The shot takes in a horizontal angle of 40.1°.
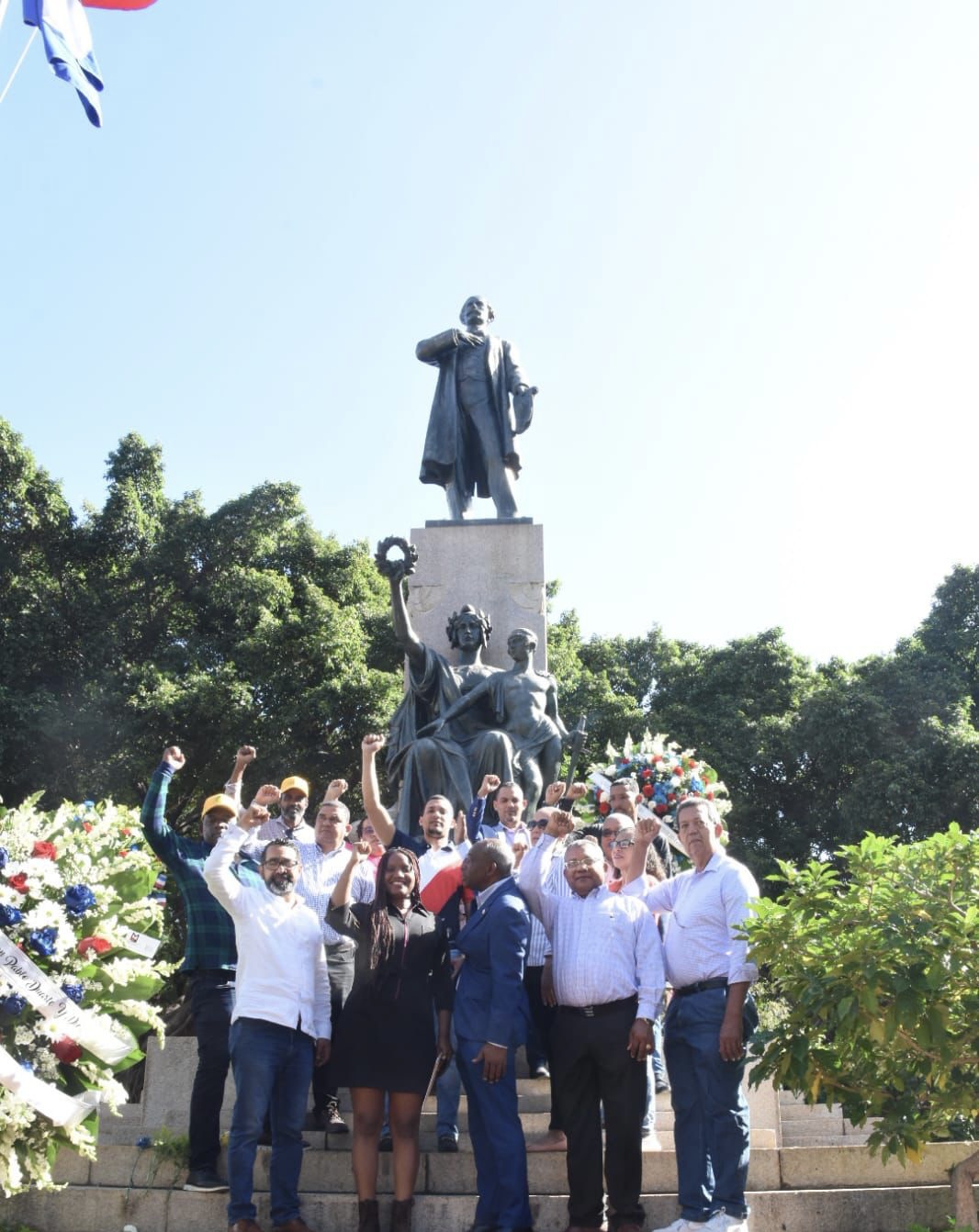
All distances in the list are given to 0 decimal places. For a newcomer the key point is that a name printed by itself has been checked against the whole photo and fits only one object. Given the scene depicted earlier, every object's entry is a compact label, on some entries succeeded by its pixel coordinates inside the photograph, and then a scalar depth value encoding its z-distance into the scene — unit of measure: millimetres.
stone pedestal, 12398
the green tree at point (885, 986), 5352
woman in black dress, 5938
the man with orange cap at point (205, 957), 6418
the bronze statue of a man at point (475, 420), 13000
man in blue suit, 5805
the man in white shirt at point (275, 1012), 5891
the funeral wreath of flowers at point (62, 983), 5102
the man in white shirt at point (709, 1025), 5734
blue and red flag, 9391
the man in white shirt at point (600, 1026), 5957
